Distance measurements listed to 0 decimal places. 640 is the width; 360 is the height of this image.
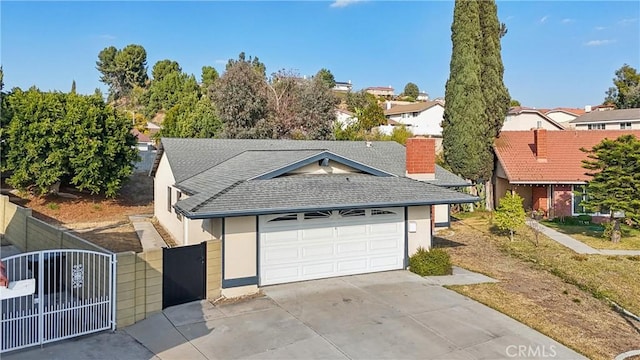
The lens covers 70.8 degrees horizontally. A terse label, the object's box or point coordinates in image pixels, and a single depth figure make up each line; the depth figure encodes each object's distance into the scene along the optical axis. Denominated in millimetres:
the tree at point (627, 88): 60469
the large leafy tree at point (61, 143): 25125
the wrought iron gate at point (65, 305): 8453
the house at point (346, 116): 52041
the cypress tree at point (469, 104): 28922
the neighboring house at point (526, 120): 52375
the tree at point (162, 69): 84500
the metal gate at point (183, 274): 10828
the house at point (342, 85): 181162
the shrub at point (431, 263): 14295
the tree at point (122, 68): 93938
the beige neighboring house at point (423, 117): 65625
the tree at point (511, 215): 20266
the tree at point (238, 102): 37969
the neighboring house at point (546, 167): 26109
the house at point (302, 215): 12070
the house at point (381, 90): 175312
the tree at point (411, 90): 137475
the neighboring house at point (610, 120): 49625
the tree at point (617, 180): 19312
